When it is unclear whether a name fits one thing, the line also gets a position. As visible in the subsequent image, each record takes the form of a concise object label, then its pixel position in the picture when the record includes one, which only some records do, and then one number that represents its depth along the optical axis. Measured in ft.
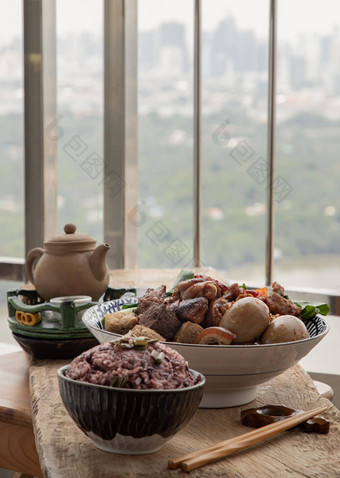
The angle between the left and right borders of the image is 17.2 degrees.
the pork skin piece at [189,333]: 3.55
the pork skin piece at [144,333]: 3.52
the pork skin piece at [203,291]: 3.68
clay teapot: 4.61
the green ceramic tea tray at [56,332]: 4.23
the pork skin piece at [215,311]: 3.62
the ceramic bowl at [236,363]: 3.44
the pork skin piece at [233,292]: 3.73
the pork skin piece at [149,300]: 3.78
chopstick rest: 3.41
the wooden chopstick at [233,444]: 3.16
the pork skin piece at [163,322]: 3.60
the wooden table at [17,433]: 4.06
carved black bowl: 3.11
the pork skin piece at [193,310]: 3.60
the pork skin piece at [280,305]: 3.76
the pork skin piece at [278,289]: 3.89
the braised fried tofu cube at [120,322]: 3.66
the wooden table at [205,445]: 3.14
